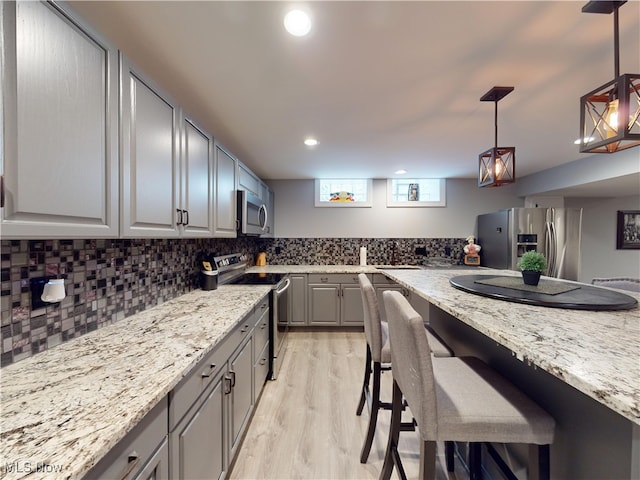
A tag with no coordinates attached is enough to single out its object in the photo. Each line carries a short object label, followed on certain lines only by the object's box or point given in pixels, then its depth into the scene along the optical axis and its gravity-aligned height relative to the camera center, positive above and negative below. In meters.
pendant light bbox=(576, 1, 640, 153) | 0.99 +0.54
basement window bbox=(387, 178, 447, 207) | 4.22 +0.80
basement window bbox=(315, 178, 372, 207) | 4.24 +0.81
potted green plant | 1.45 -0.15
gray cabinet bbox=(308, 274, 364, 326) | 3.61 -0.86
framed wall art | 3.98 +0.14
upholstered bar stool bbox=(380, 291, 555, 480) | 0.85 -0.59
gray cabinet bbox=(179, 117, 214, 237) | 1.59 +0.41
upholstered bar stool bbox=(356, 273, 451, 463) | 1.50 -0.63
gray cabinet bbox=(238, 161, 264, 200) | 2.61 +0.67
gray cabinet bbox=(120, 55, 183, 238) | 1.09 +0.40
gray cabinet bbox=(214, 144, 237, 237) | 2.06 +0.40
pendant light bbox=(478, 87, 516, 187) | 1.72 +0.52
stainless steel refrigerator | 3.40 +0.05
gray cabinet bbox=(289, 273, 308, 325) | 3.59 -0.85
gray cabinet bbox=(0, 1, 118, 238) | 0.69 +0.37
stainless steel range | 2.46 -0.49
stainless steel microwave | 2.52 +0.28
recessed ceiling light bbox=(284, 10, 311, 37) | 1.09 +0.96
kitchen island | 0.58 -0.31
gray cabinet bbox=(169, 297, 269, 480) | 0.94 -0.78
